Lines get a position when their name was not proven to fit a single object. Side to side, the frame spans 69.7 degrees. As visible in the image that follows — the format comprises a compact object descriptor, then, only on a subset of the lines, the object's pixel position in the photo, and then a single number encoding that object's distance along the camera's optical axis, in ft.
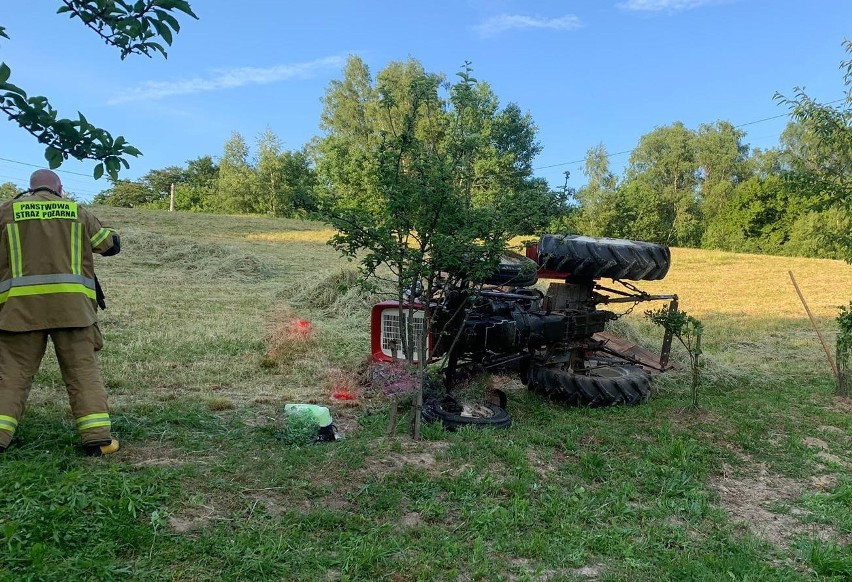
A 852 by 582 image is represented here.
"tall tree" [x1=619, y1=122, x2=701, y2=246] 172.96
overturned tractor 16.70
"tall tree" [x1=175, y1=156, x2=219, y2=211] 212.02
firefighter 11.84
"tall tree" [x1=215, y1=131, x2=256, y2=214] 183.42
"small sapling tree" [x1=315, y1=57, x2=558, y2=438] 13.14
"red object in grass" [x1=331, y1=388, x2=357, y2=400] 19.18
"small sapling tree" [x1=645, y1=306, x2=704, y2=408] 17.54
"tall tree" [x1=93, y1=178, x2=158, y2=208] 224.94
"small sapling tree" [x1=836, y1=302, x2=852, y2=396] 20.61
